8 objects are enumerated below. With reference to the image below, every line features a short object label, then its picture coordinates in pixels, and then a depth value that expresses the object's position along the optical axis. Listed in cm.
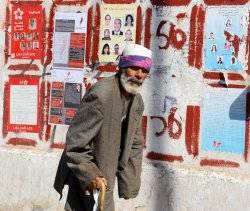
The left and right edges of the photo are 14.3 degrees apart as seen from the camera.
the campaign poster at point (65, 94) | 921
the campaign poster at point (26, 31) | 952
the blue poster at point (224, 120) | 808
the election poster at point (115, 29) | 881
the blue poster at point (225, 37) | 808
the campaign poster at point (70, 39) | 919
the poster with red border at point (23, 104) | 956
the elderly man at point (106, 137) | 600
